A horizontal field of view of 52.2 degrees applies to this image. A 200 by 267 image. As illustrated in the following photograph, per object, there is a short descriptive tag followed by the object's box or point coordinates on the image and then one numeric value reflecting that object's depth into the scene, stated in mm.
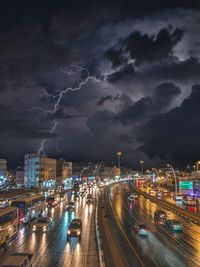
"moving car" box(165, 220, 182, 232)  24385
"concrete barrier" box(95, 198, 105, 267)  14444
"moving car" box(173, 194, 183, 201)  52310
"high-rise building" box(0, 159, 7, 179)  94972
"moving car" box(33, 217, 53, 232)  22796
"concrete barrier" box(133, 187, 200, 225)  30059
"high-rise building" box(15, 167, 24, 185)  90999
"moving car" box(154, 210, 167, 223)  29769
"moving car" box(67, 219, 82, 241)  20380
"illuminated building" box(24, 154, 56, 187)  81718
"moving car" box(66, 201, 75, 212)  37558
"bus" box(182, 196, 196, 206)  45132
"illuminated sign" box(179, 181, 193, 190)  57109
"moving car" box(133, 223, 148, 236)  22532
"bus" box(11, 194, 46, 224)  25009
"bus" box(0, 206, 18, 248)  17670
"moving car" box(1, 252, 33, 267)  10448
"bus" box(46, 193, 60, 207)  41731
